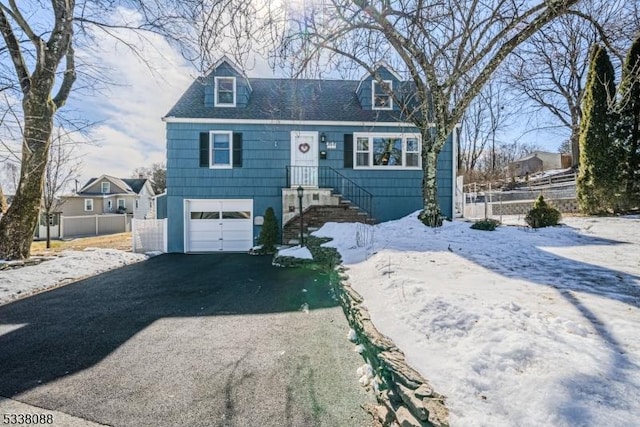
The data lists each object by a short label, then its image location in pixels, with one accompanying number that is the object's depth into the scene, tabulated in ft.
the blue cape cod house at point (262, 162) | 40.75
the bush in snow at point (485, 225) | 26.94
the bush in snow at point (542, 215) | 28.63
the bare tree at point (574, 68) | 21.22
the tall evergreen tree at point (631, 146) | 33.70
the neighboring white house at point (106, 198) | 102.37
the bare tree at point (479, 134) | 93.25
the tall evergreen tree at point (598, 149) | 34.68
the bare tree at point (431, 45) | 20.95
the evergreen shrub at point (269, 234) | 38.11
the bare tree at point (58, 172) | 50.34
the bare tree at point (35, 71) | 27.50
